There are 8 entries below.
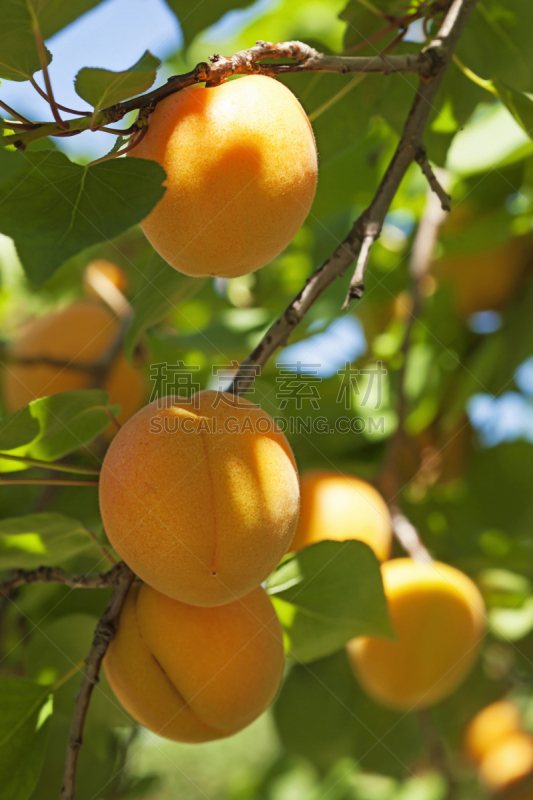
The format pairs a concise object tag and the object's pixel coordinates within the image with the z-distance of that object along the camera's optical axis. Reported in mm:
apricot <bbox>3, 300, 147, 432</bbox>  646
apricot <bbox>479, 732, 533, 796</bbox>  748
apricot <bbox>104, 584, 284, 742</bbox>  423
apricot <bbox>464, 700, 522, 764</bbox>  759
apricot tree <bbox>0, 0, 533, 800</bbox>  392
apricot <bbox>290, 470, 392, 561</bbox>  529
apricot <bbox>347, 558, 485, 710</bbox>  534
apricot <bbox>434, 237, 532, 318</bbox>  689
